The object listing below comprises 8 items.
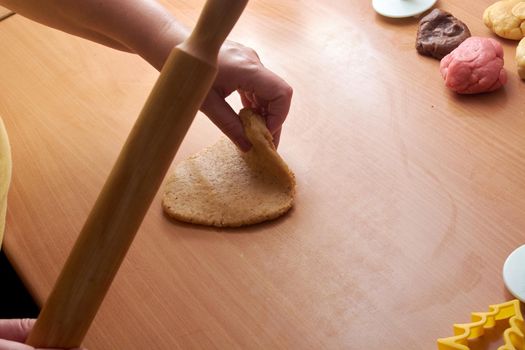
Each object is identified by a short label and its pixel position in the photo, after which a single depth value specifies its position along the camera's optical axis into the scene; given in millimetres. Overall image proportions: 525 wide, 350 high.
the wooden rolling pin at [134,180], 495
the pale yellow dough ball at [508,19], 1017
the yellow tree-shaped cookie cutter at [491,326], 681
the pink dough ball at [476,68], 958
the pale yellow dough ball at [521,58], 965
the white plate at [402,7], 1124
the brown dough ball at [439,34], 1029
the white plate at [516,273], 735
